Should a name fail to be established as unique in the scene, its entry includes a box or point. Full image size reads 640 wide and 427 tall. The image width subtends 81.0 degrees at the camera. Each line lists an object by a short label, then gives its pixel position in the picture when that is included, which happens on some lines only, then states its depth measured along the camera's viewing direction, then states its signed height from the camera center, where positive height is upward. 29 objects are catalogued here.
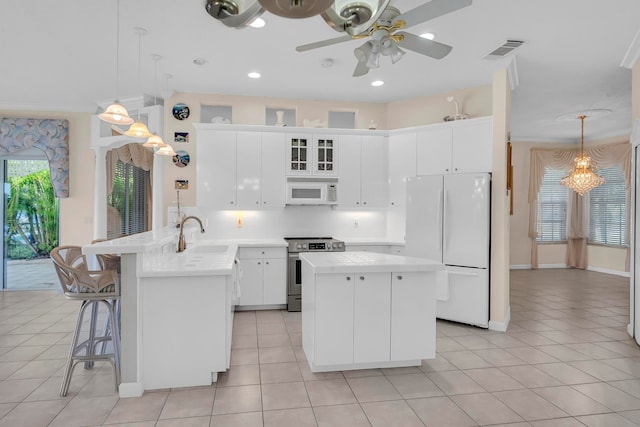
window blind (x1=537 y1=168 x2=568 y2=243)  8.34 +0.11
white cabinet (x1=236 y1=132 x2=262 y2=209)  5.06 +0.58
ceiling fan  2.16 +1.17
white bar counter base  2.66 -0.81
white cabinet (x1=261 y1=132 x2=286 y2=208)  5.12 +0.60
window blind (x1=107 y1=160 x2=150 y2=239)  6.36 +0.22
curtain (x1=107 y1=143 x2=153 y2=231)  5.94 +0.92
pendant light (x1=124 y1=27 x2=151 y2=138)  3.28 +0.72
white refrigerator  4.17 -0.26
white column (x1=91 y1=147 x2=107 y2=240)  5.65 +0.24
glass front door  5.95 -0.15
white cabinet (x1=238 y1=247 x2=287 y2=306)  4.82 -0.84
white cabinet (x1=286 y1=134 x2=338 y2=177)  5.20 +0.80
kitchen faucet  3.58 -0.31
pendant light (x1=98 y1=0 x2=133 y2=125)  2.79 +0.72
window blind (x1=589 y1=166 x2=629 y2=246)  7.63 +0.06
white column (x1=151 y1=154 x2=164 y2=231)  5.09 +0.26
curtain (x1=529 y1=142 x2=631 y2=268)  8.16 +0.15
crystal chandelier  6.64 +0.63
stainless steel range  4.88 -0.81
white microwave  5.13 +0.26
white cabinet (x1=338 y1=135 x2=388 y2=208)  5.31 +0.58
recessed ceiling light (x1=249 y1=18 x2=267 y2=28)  3.14 +1.60
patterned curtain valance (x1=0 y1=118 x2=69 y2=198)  5.68 +1.07
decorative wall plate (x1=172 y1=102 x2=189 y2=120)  5.10 +1.37
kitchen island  2.89 -0.79
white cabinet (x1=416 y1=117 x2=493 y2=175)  4.43 +0.81
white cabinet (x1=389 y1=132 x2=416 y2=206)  5.10 +0.67
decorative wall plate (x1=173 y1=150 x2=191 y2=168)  5.09 +0.71
